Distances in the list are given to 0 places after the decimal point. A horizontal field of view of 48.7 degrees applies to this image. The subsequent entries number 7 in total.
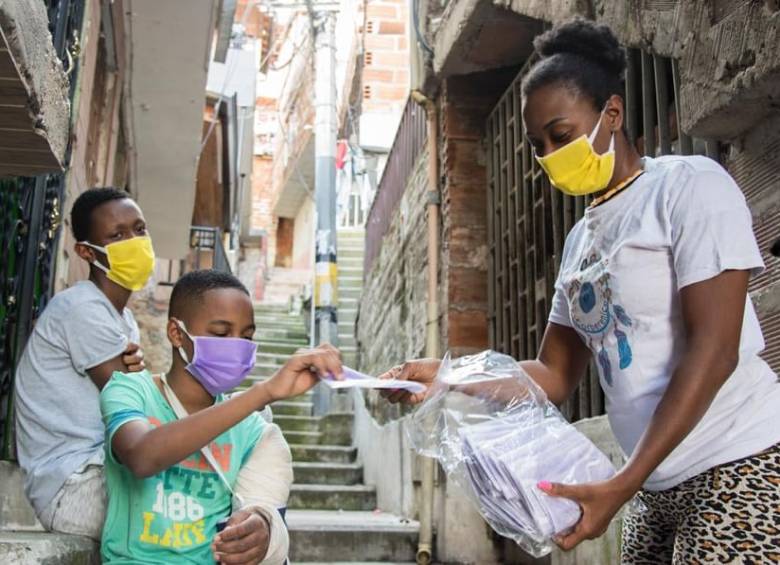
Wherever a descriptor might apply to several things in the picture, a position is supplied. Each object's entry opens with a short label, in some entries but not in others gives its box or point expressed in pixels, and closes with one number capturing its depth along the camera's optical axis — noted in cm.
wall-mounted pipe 507
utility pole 1036
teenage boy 231
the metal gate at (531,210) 314
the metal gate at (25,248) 313
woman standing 148
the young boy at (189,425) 189
